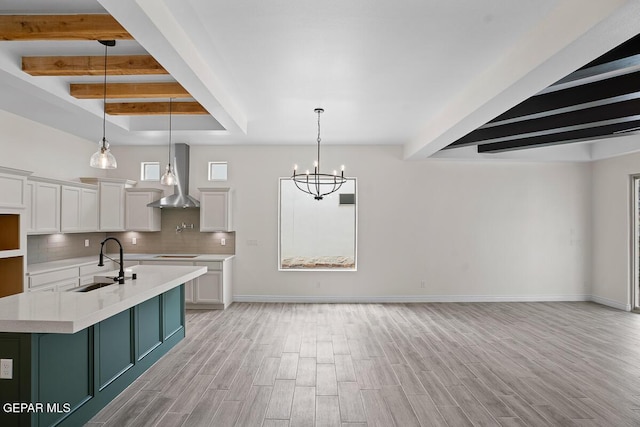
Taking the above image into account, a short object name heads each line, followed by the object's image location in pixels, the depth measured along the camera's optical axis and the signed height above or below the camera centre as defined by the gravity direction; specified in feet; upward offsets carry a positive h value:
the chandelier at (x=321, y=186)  23.29 +1.97
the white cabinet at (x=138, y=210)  22.25 +0.33
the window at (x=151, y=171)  23.57 +2.76
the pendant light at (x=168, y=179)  15.14 +1.46
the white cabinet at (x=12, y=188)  13.43 +1.00
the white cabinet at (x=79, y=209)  17.98 +0.34
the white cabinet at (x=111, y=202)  20.86 +0.75
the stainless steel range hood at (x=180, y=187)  21.43 +1.68
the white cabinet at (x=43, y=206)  15.74 +0.39
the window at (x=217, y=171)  23.73 +2.78
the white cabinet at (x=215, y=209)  22.29 +0.40
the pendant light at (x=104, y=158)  11.13 +1.70
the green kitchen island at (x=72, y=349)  7.75 -3.22
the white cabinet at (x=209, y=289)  21.09 -4.04
